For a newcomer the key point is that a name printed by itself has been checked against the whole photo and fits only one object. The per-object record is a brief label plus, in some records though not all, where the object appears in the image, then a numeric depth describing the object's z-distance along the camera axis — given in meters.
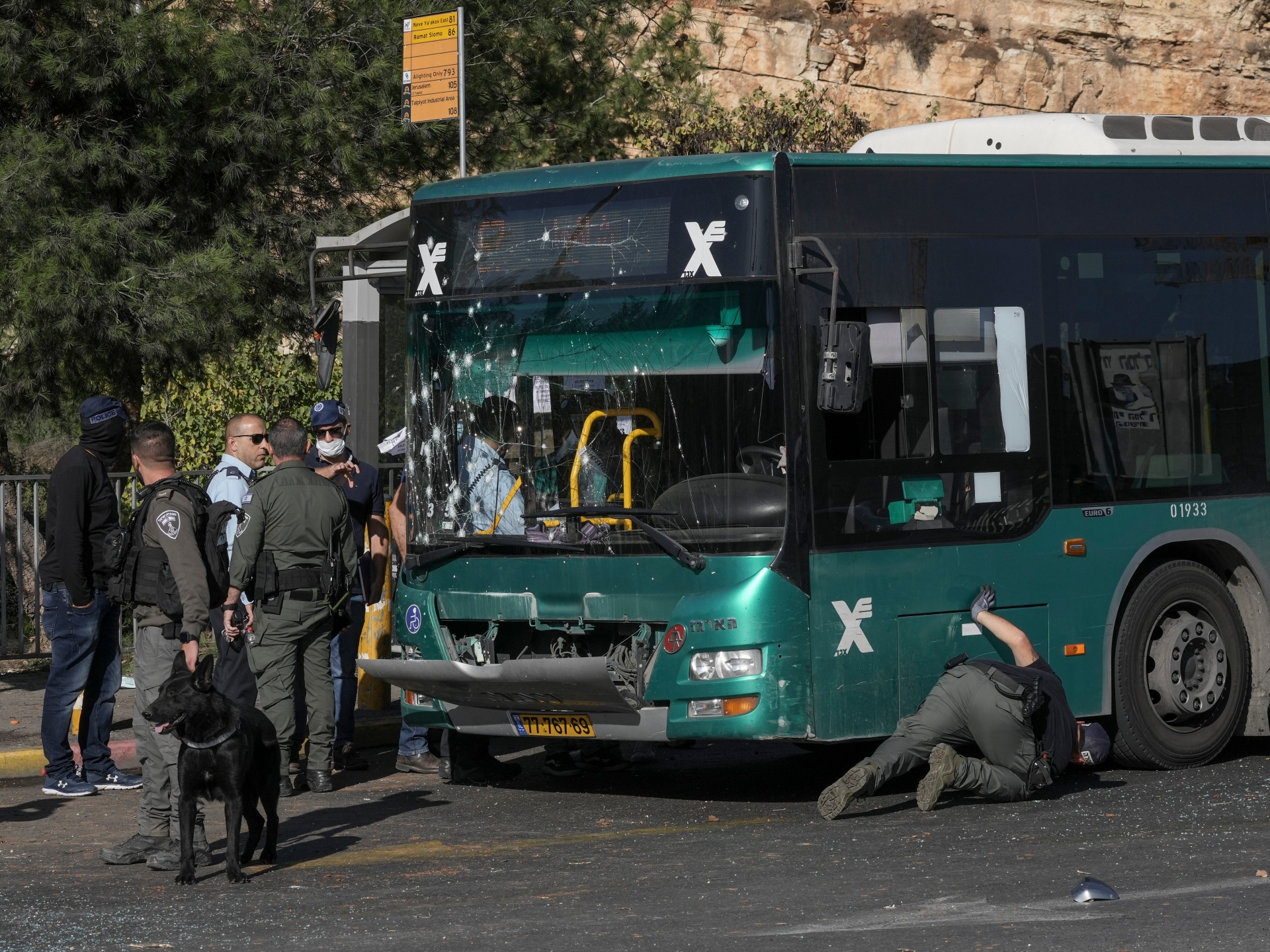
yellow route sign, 26.75
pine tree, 31.95
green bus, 15.70
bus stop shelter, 21.89
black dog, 13.28
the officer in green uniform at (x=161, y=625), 14.31
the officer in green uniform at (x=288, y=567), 17.19
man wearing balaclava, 17.20
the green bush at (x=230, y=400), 46.50
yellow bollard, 20.66
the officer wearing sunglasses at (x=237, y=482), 18.03
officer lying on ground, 15.69
